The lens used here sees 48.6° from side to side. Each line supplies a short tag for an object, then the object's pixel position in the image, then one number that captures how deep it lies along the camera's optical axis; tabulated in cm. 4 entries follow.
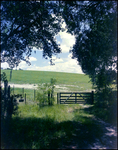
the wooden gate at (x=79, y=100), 1454
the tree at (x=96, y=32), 724
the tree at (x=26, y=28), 630
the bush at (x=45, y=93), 1245
